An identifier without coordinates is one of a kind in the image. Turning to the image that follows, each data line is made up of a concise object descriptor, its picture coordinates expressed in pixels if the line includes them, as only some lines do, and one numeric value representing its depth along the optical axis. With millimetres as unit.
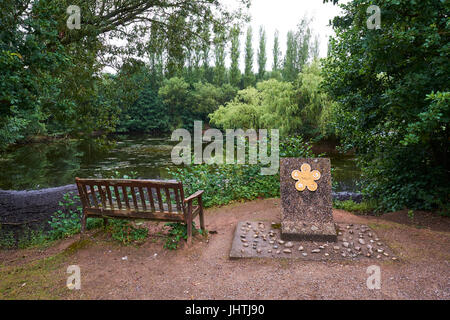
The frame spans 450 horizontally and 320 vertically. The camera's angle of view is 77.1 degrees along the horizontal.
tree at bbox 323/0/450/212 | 4059
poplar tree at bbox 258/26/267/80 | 50312
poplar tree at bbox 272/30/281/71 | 52512
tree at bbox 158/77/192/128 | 41188
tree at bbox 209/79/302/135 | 18062
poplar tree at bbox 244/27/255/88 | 46469
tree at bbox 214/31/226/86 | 46031
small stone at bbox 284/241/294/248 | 4121
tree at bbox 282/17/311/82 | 39562
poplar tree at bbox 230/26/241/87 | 45938
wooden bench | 4156
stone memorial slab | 4379
